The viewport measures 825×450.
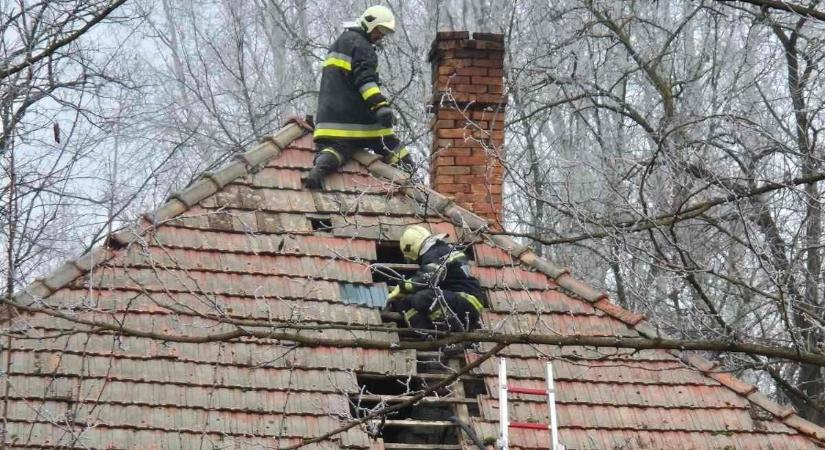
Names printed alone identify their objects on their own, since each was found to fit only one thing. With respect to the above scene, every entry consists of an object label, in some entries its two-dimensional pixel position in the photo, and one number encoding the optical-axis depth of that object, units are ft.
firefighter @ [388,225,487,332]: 63.41
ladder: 59.52
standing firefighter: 72.38
